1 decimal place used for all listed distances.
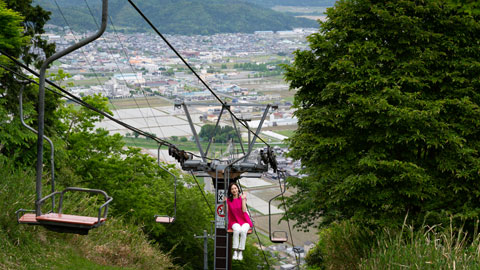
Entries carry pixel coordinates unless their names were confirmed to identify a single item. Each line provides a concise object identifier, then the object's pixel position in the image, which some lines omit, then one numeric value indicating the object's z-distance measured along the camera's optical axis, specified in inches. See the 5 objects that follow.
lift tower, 533.3
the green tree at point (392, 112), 594.2
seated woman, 422.9
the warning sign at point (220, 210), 546.3
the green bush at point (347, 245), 640.4
